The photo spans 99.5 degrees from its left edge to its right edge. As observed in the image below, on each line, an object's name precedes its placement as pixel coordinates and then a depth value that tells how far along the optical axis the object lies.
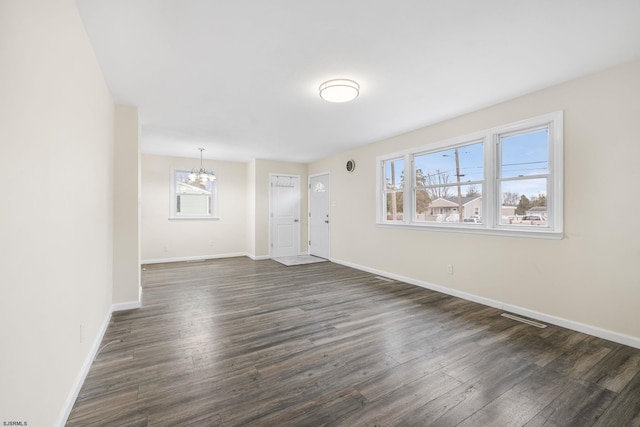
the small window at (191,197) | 6.46
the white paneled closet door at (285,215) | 6.99
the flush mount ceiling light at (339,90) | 2.74
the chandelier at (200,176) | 6.04
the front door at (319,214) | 6.63
